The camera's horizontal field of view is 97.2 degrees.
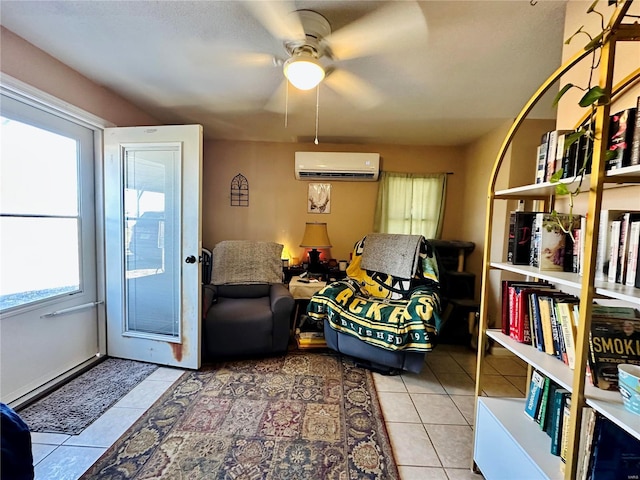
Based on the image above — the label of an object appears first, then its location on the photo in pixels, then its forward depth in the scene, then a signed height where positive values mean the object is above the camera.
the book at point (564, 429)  1.01 -0.71
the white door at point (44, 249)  1.74 -0.24
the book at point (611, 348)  0.92 -0.37
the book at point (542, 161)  1.18 +0.31
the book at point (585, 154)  0.91 +0.28
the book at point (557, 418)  1.07 -0.71
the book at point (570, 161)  1.03 +0.27
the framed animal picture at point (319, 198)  3.55 +0.34
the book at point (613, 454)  0.87 -0.68
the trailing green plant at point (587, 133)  0.80 +0.31
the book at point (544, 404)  1.19 -0.73
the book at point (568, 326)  1.03 -0.35
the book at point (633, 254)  0.83 -0.05
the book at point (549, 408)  1.17 -0.73
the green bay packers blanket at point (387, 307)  2.08 -0.66
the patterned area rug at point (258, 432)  1.38 -1.21
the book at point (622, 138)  0.84 +0.29
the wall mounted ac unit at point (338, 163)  3.32 +0.74
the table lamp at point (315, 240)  3.19 -0.17
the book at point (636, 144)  0.81 +0.26
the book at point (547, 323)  1.13 -0.37
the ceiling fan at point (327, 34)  1.36 +1.03
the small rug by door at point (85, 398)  1.65 -1.21
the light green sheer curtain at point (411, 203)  3.48 +0.31
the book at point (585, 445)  0.88 -0.67
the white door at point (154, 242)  2.22 -0.19
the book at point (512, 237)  1.28 -0.02
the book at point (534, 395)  1.24 -0.73
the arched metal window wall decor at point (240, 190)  3.55 +0.40
